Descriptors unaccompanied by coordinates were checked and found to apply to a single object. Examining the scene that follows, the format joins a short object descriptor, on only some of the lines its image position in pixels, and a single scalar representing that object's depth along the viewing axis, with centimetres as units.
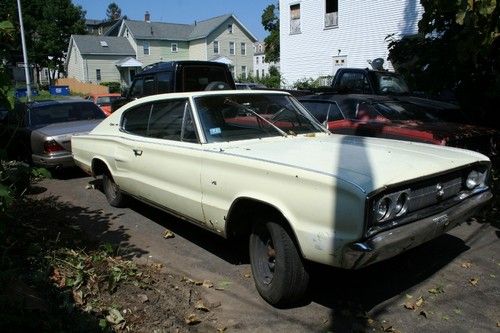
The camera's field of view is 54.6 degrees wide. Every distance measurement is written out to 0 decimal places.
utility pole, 2369
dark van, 956
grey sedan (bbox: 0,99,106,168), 830
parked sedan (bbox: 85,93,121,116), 2194
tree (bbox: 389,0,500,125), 687
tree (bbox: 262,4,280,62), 4897
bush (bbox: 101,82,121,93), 4866
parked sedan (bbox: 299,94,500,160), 636
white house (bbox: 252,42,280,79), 5725
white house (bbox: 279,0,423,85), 2114
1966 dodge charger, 315
